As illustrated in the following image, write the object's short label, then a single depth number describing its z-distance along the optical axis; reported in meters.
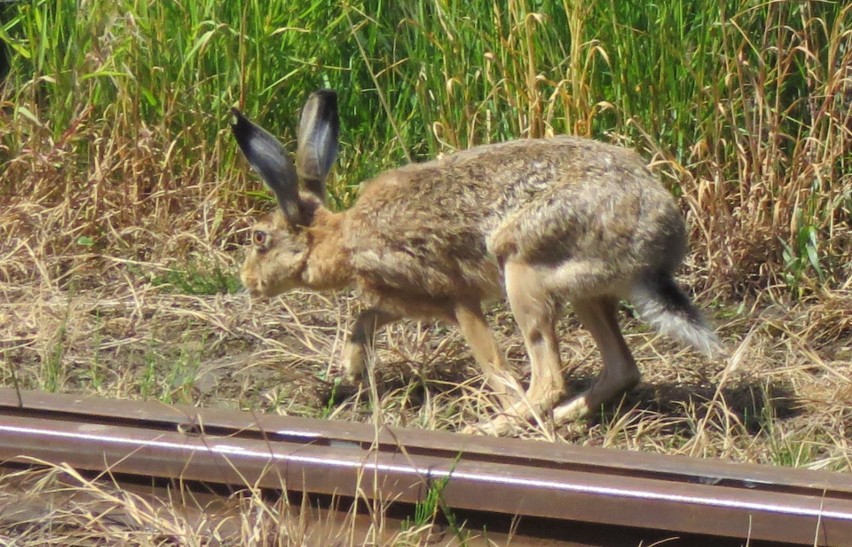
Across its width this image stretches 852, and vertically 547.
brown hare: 9.26
